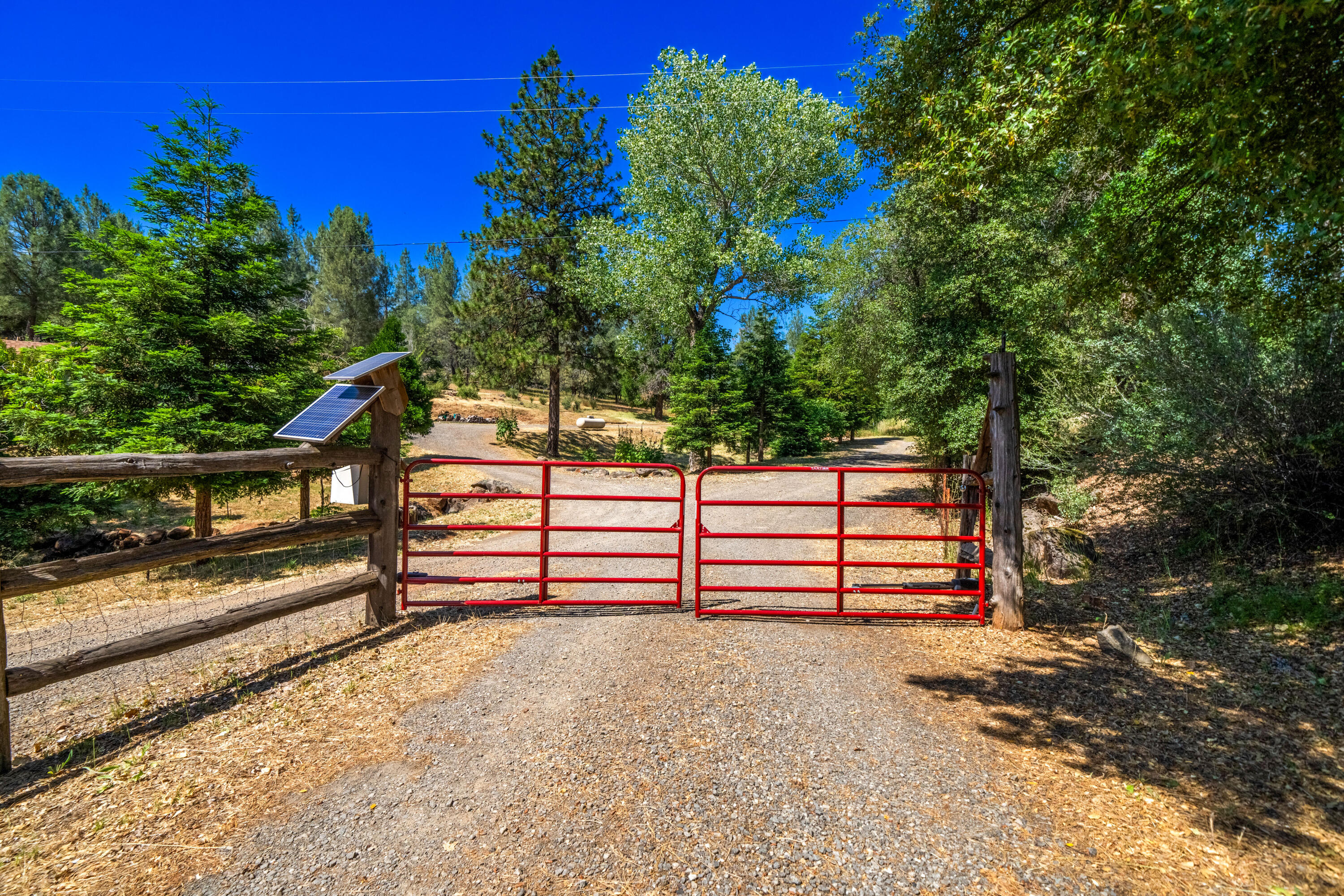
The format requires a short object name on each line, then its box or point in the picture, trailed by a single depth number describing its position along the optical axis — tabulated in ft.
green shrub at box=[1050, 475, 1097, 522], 32.37
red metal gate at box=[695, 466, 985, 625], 19.76
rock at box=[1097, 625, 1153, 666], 17.01
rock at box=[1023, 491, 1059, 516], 35.73
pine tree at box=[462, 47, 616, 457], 81.46
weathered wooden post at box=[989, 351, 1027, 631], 20.02
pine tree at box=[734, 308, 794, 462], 84.33
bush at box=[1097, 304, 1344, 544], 22.24
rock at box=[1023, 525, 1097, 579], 27.30
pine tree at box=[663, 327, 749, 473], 76.64
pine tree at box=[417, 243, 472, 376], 167.32
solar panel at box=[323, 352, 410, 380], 18.04
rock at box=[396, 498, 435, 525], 49.85
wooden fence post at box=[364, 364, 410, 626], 19.29
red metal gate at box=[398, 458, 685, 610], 19.79
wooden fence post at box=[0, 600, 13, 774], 11.30
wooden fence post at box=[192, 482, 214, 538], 34.73
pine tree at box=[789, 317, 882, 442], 68.59
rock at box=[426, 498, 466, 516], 53.31
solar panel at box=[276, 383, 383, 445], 16.63
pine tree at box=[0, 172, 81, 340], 115.34
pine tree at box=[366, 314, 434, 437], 77.25
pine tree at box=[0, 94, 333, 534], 31.35
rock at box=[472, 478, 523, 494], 56.34
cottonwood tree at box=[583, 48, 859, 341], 69.67
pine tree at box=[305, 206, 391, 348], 147.23
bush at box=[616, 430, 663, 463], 86.17
